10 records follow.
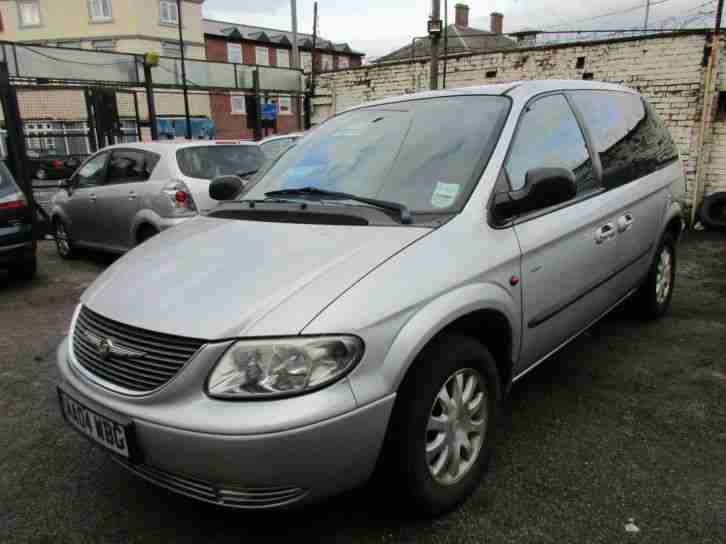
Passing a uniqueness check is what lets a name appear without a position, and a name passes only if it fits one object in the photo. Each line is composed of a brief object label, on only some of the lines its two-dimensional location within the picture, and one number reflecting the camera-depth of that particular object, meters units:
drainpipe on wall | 8.31
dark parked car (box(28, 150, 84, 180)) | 17.17
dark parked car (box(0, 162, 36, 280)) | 5.89
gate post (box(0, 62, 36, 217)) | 7.91
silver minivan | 1.80
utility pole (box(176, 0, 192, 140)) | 15.29
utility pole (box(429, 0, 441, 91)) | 11.42
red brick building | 39.62
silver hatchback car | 5.92
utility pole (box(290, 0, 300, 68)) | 23.45
